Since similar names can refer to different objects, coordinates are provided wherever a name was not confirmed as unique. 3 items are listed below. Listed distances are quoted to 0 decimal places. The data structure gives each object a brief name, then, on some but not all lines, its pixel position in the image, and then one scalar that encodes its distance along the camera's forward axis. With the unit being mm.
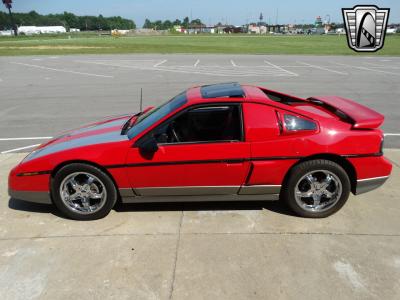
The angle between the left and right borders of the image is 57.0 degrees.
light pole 95938
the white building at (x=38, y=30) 139000
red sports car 3830
